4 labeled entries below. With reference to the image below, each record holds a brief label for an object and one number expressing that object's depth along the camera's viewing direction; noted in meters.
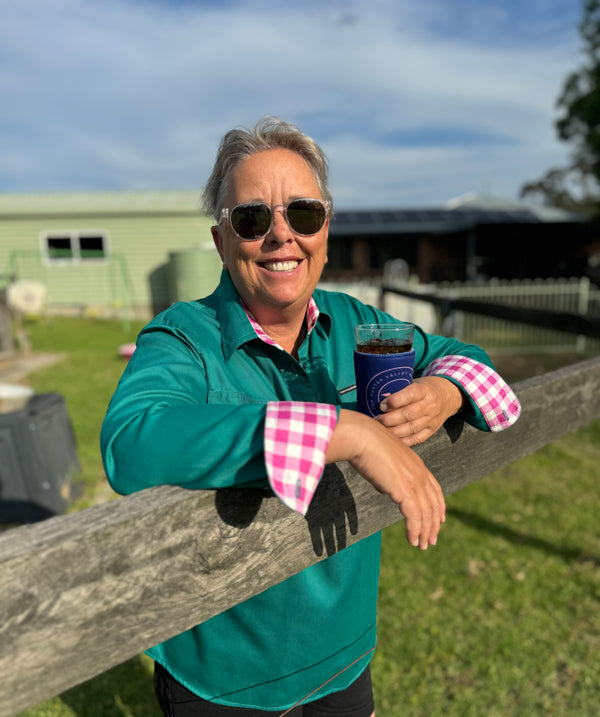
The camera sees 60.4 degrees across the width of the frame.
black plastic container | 3.96
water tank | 15.02
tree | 16.06
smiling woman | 1.11
